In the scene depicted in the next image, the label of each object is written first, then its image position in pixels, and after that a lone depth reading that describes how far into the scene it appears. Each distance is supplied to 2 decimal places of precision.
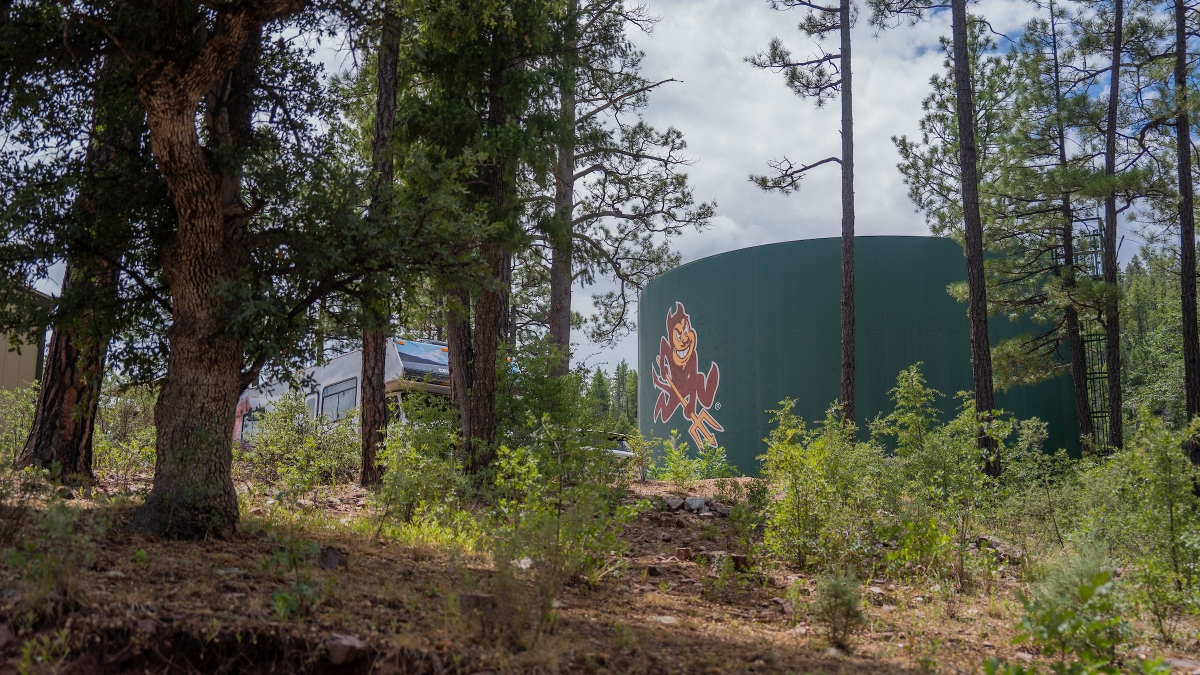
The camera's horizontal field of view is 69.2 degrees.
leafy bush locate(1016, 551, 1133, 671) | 3.81
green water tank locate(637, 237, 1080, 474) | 18.06
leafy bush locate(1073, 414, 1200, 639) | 5.33
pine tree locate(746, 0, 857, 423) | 15.78
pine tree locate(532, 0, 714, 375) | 14.70
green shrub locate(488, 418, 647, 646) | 4.05
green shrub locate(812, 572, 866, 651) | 4.67
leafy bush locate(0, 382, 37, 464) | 8.90
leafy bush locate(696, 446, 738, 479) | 15.81
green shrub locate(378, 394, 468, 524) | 7.33
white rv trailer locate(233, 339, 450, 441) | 16.42
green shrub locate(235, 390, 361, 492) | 10.78
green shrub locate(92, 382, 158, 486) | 9.61
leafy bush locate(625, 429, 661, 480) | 14.18
